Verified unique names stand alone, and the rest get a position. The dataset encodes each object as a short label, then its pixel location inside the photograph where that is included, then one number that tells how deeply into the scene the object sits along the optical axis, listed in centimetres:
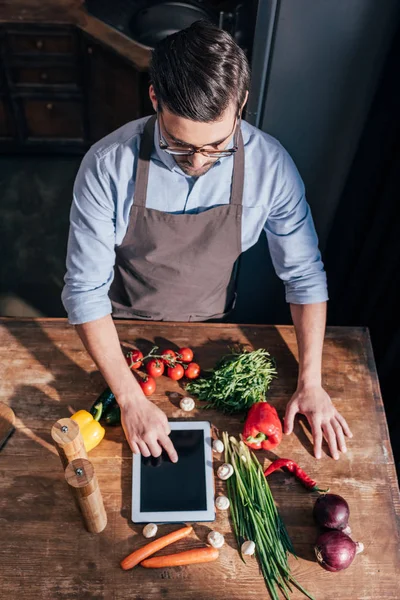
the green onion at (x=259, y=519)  167
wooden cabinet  420
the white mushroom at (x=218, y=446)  192
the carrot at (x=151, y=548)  165
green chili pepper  194
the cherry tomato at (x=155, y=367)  207
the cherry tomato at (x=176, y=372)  206
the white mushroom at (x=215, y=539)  171
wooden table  165
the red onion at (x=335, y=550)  164
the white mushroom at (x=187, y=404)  201
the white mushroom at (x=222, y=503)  180
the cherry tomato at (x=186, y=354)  210
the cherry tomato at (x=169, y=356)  206
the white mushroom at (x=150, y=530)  172
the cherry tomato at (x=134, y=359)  208
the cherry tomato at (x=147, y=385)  202
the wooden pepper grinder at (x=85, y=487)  148
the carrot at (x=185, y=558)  167
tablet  177
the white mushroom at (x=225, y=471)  185
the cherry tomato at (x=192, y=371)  207
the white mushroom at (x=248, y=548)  170
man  188
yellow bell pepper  185
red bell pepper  188
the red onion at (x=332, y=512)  171
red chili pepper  183
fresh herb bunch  198
